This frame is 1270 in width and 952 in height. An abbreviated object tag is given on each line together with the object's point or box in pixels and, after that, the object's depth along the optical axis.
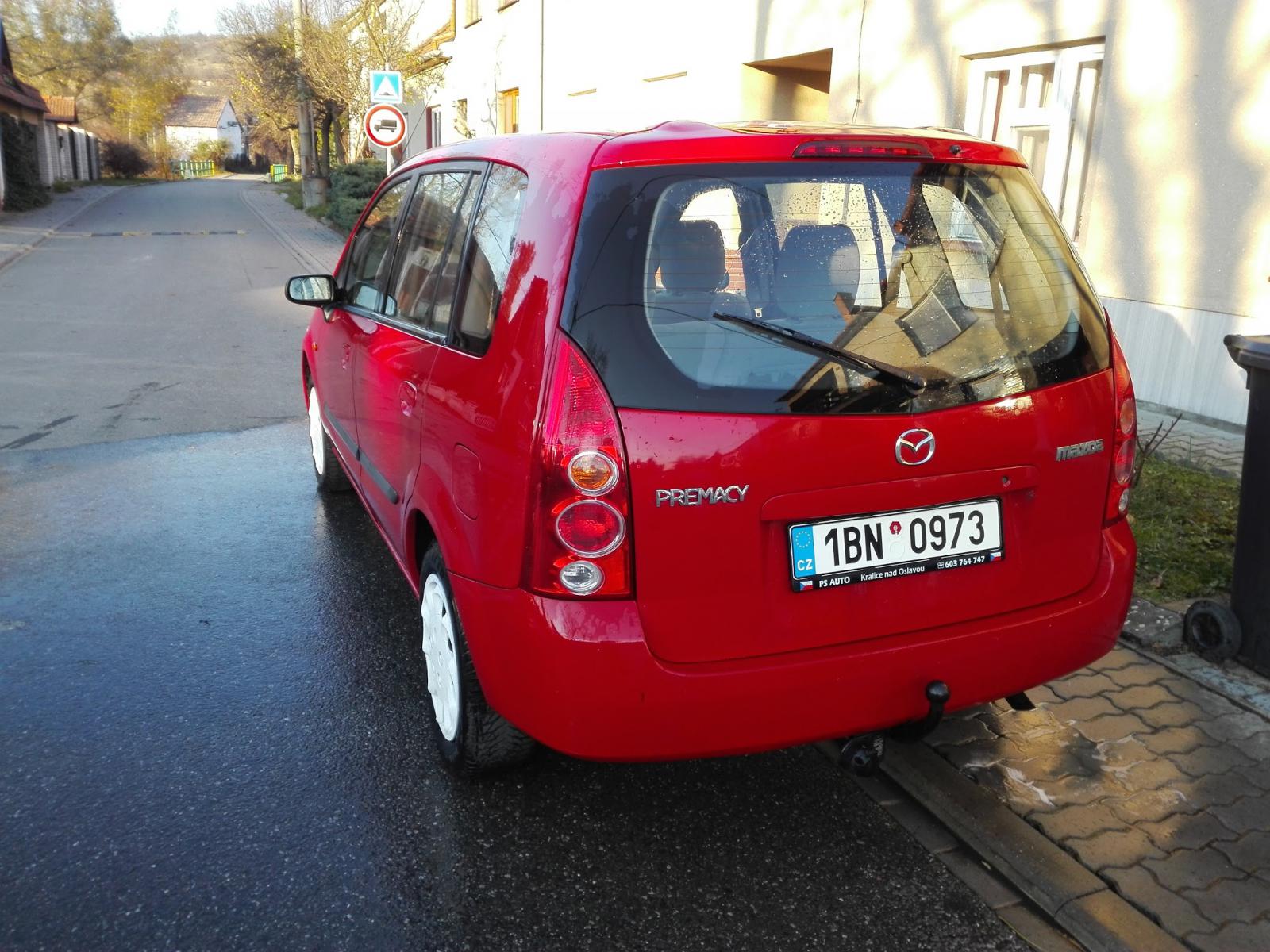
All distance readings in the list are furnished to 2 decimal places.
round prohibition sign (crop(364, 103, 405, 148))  16.61
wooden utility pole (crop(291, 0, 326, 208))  32.41
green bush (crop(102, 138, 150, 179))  67.62
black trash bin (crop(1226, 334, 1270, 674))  3.79
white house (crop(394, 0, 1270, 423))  7.48
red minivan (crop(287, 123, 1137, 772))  2.58
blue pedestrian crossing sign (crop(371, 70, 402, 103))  17.56
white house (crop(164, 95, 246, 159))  112.06
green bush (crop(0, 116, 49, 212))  30.98
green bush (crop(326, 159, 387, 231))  24.53
